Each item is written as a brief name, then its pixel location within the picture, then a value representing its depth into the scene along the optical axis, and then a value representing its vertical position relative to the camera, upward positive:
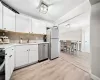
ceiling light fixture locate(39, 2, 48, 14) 1.68 +1.07
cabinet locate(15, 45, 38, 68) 1.81 -0.61
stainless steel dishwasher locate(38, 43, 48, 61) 2.49 -0.59
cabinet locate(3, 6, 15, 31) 1.57 +0.66
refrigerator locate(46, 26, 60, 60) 2.80 -0.10
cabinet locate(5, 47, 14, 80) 1.04 -0.61
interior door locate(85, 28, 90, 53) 4.44 -0.05
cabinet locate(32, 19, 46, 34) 2.52 +0.66
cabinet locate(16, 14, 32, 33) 2.03 +0.66
